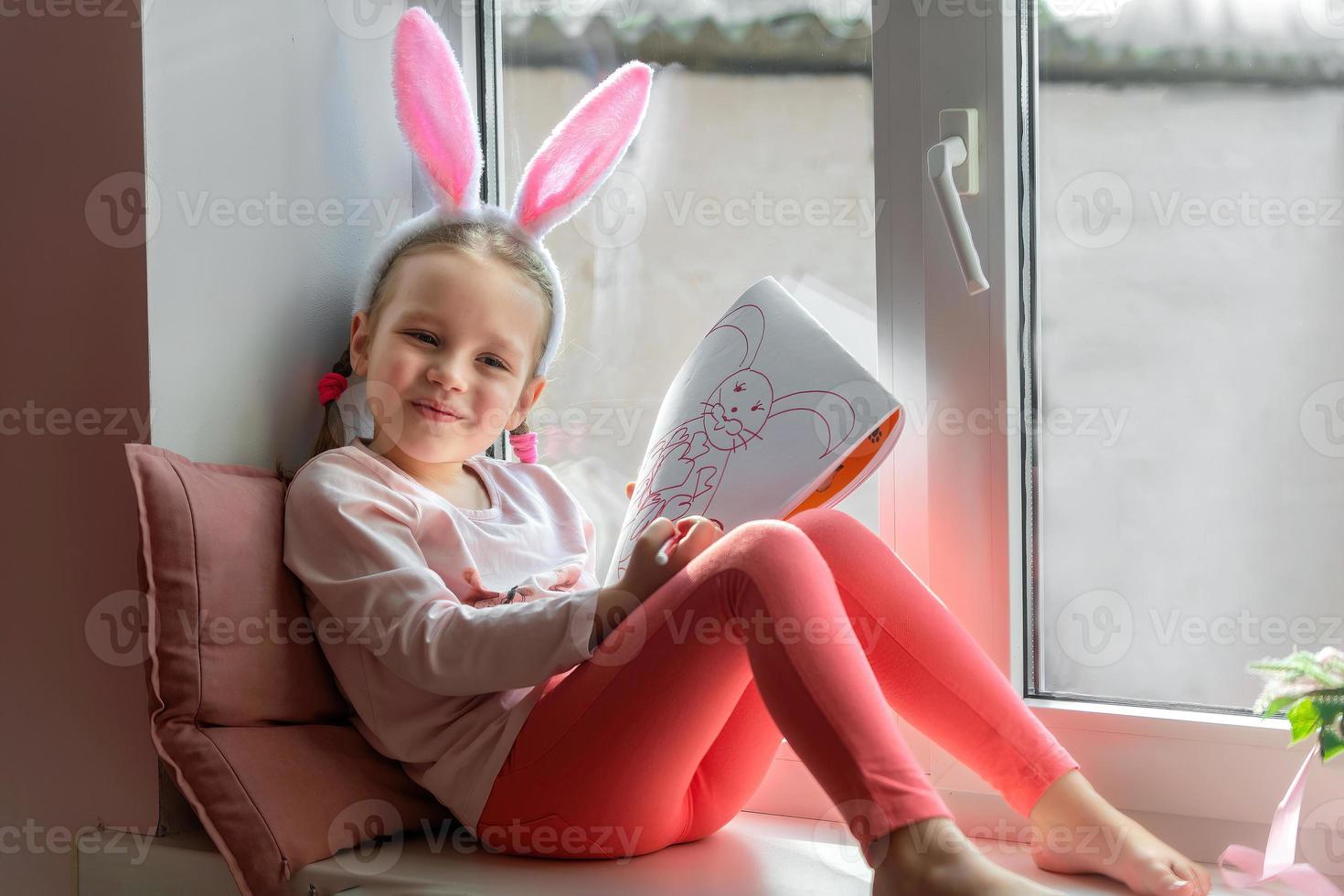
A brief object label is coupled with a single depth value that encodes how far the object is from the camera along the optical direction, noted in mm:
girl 916
